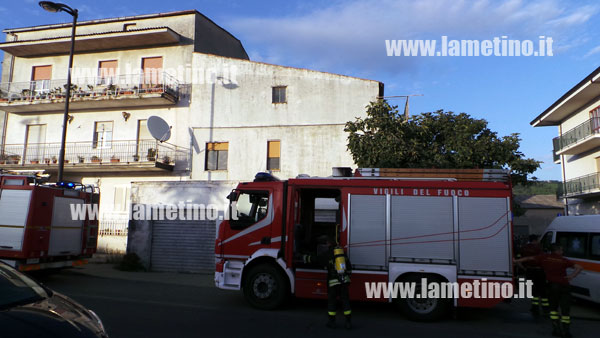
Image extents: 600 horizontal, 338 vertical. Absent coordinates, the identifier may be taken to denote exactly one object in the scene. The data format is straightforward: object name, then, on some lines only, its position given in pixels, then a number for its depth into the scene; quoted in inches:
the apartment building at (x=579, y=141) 880.3
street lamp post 492.4
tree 559.2
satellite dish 697.6
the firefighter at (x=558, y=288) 281.1
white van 365.7
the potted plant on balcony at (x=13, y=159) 815.1
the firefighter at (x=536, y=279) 347.1
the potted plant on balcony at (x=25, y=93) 825.2
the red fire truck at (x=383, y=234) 313.7
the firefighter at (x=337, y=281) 289.4
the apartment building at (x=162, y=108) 716.0
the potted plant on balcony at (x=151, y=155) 735.1
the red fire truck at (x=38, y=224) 411.5
